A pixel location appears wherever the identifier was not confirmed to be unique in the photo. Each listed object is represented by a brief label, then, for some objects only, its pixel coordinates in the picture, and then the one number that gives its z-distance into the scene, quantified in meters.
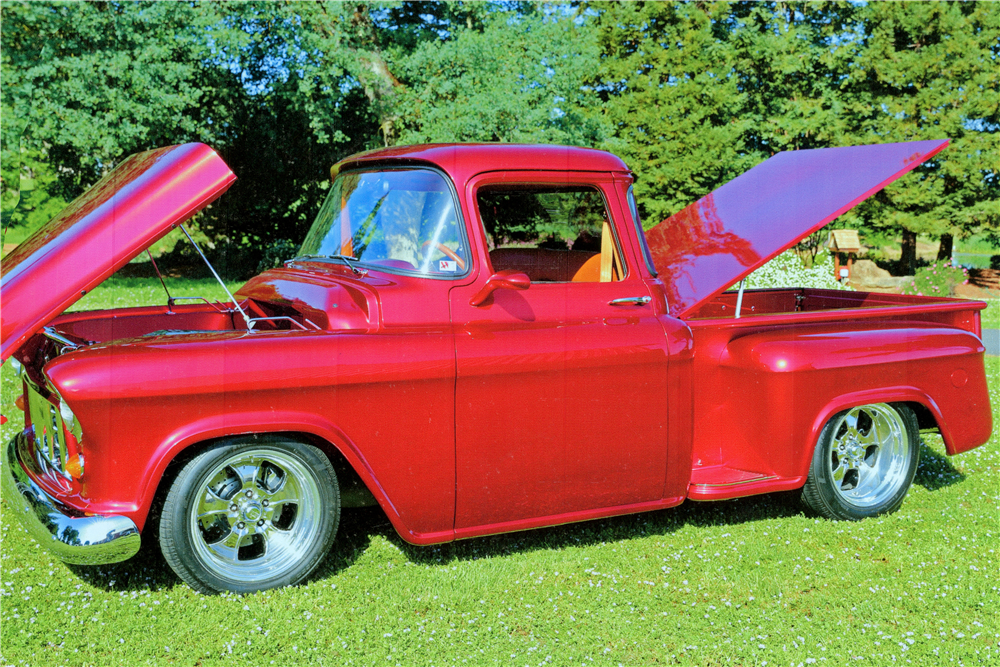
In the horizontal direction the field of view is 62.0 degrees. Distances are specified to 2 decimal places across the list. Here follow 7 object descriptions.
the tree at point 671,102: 26.16
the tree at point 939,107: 26.72
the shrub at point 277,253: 23.07
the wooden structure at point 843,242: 23.61
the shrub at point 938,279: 17.58
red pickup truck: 3.50
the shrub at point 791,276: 15.97
